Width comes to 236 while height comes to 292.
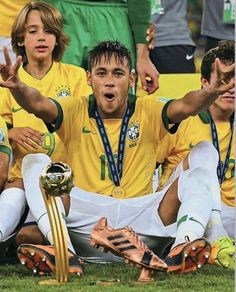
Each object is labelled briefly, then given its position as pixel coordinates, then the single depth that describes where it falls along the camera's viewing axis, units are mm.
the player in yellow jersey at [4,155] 7617
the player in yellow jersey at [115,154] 7336
